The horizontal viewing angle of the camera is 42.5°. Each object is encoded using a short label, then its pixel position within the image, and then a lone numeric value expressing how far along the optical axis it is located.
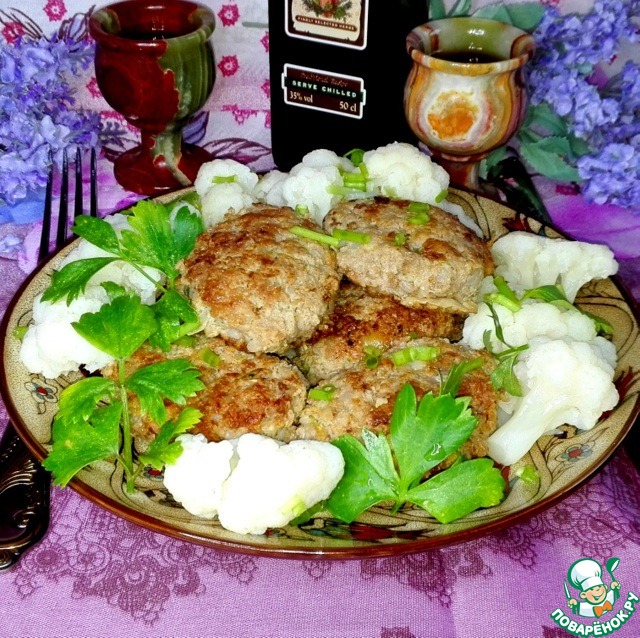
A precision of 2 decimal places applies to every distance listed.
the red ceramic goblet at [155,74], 0.45
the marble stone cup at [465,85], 0.43
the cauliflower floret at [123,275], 0.36
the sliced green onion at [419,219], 0.36
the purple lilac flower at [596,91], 0.46
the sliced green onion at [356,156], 0.42
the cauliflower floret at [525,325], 0.34
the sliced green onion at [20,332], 0.34
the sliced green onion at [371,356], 0.32
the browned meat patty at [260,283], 0.33
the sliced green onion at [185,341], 0.32
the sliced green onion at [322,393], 0.31
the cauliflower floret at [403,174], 0.40
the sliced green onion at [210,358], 0.32
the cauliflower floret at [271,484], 0.27
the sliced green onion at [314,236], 0.35
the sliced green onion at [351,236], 0.35
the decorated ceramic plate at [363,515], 0.27
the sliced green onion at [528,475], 0.30
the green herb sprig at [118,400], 0.29
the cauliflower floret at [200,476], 0.28
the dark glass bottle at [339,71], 0.45
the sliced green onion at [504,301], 0.35
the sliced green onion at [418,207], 0.37
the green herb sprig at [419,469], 0.28
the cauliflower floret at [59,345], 0.32
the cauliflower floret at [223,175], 0.41
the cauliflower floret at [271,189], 0.41
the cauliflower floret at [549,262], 0.38
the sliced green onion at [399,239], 0.35
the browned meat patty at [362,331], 0.33
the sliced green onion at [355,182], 0.40
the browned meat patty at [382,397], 0.30
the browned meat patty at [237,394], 0.30
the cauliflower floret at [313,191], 0.39
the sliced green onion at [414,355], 0.32
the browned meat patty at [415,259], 0.34
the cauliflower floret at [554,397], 0.31
